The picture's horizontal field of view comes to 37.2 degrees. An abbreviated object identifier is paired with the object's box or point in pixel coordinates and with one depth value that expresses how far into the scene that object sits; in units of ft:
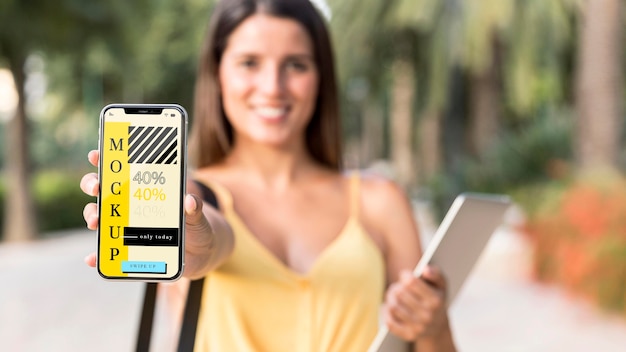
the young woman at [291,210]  5.66
